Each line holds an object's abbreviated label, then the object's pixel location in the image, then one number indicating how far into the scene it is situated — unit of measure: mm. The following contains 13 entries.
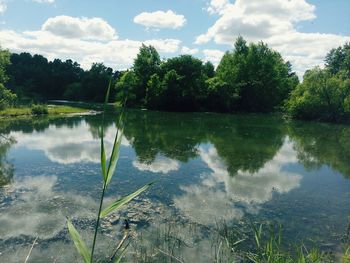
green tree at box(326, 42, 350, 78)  82988
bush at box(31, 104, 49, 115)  46625
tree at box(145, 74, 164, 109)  65688
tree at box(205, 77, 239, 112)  66062
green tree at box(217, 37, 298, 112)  71250
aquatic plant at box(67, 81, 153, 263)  2180
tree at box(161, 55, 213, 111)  65688
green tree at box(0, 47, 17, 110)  40375
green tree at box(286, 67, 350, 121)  50000
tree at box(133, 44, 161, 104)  74188
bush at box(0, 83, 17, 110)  40247
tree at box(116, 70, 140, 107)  72100
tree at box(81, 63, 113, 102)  101375
